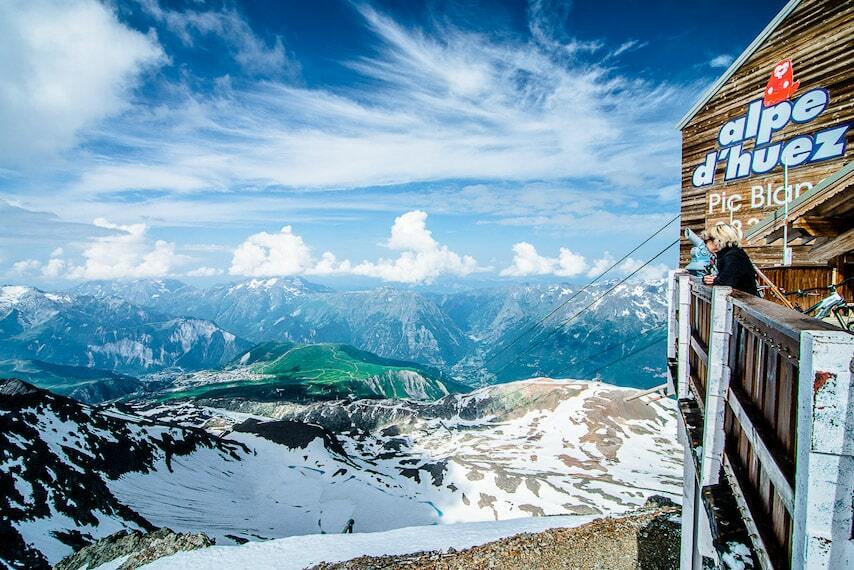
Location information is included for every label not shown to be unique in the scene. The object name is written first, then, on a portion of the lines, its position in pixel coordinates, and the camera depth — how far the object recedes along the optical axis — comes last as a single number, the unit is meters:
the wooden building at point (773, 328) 2.61
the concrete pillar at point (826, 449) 2.47
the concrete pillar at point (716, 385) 5.19
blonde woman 5.92
